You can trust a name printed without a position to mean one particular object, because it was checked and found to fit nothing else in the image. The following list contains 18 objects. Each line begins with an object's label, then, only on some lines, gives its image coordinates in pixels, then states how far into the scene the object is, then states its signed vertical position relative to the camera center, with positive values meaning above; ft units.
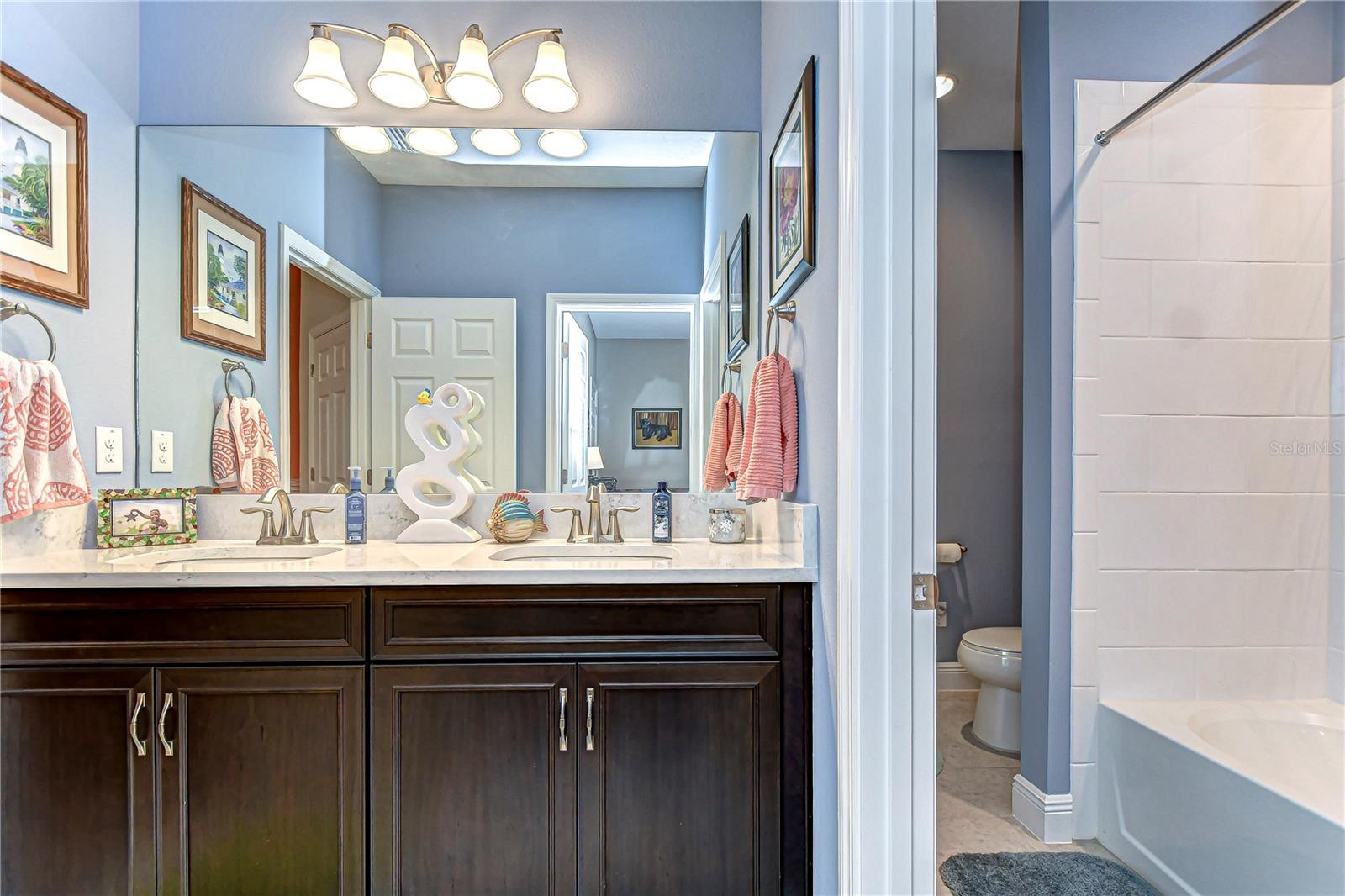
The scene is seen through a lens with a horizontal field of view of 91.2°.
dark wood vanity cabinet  4.28 -2.01
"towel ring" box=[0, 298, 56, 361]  4.92 +0.96
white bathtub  4.02 -2.49
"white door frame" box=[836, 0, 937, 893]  3.65 +0.09
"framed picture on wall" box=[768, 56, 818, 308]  4.56 +1.85
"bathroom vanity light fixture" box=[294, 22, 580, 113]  6.11 +3.42
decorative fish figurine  5.97 -0.75
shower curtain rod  4.46 +2.82
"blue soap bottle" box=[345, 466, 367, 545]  6.00 -0.72
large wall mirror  6.26 +1.47
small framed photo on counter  5.53 -0.69
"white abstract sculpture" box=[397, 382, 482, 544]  6.02 -0.31
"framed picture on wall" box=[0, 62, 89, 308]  5.01 +1.95
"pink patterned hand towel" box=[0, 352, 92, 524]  4.71 -0.05
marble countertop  4.27 -0.89
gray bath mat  5.00 -3.40
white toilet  7.16 -2.63
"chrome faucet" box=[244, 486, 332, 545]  6.00 -0.82
